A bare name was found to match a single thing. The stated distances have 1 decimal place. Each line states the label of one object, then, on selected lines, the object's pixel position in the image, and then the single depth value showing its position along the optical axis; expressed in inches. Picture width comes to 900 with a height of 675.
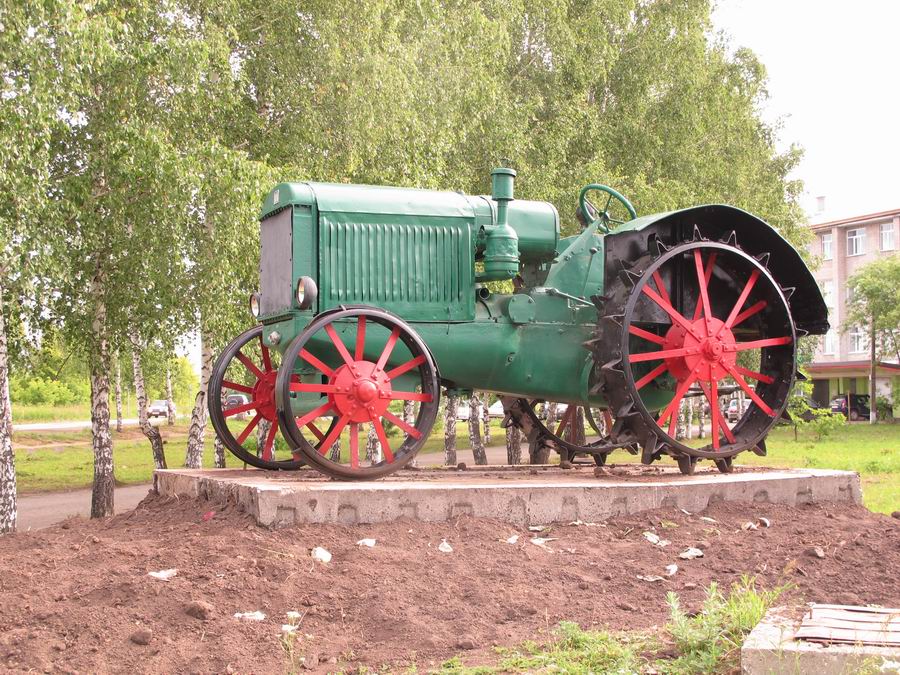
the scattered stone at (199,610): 200.8
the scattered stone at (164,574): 216.7
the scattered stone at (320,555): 230.0
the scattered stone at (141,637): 191.8
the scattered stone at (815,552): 254.3
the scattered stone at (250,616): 203.3
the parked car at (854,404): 1919.3
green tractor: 283.6
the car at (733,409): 1709.6
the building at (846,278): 2021.4
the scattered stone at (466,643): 194.7
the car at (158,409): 2246.1
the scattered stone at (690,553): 252.8
